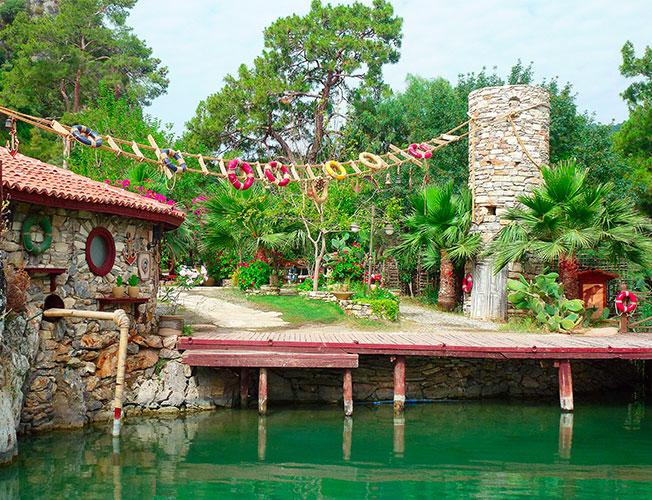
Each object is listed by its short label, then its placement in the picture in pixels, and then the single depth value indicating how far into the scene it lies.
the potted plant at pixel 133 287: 10.95
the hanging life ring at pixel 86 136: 8.47
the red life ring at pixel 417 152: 11.02
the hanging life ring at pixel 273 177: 10.20
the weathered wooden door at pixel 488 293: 17.33
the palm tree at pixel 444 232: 17.97
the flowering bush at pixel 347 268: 19.12
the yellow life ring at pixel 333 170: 10.35
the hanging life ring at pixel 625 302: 14.30
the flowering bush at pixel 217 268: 22.95
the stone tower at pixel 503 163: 17.41
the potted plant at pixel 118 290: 10.70
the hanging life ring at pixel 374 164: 10.54
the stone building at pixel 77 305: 8.88
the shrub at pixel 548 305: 14.31
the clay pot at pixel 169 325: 11.49
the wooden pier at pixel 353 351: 10.88
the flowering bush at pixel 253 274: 19.39
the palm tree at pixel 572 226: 14.07
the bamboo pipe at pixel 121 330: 9.27
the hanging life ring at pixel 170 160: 9.25
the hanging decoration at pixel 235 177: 9.98
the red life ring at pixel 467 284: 18.16
